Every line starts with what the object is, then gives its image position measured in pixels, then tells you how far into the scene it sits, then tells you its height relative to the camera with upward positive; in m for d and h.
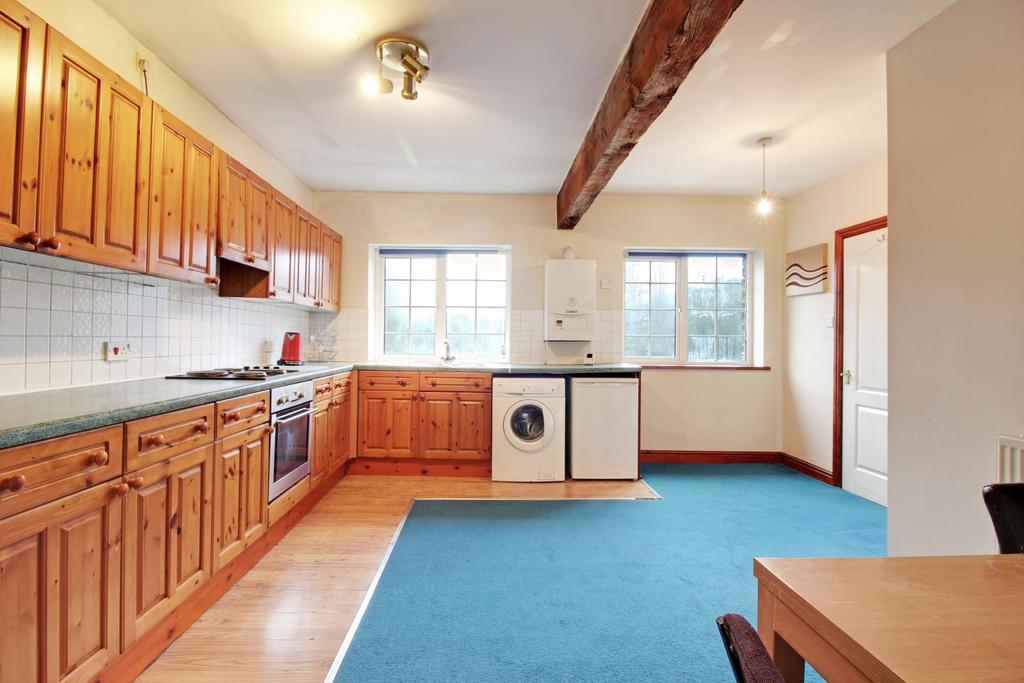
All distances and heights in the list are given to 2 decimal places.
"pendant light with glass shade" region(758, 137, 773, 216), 3.22 +1.09
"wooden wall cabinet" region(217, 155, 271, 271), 2.37 +0.72
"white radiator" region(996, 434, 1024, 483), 1.56 -0.37
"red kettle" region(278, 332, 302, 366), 3.55 -0.04
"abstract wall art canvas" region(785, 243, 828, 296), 3.73 +0.71
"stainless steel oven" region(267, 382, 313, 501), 2.36 -0.53
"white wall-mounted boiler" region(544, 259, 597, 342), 3.97 +0.47
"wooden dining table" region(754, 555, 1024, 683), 0.56 -0.39
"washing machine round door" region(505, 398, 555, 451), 3.57 -0.63
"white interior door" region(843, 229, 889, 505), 3.24 -0.10
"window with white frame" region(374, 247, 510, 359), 4.34 +0.40
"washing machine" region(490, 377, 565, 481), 3.58 -0.68
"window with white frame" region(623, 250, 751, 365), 4.39 +0.43
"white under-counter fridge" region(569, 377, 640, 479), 3.62 -0.65
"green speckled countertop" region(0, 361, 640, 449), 1.12 -0.20
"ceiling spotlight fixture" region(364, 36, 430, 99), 2.07 +1.38
